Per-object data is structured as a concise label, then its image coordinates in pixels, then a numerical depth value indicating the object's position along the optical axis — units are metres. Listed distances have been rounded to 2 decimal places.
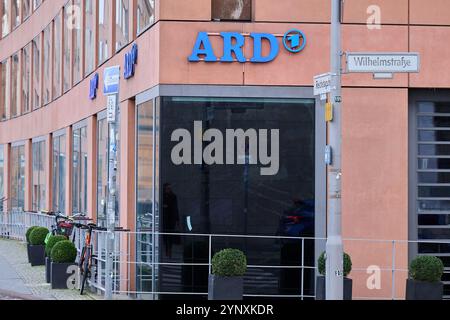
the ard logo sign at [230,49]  17.23
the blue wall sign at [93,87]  24.10
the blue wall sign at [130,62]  19.09
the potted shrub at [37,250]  22.39
